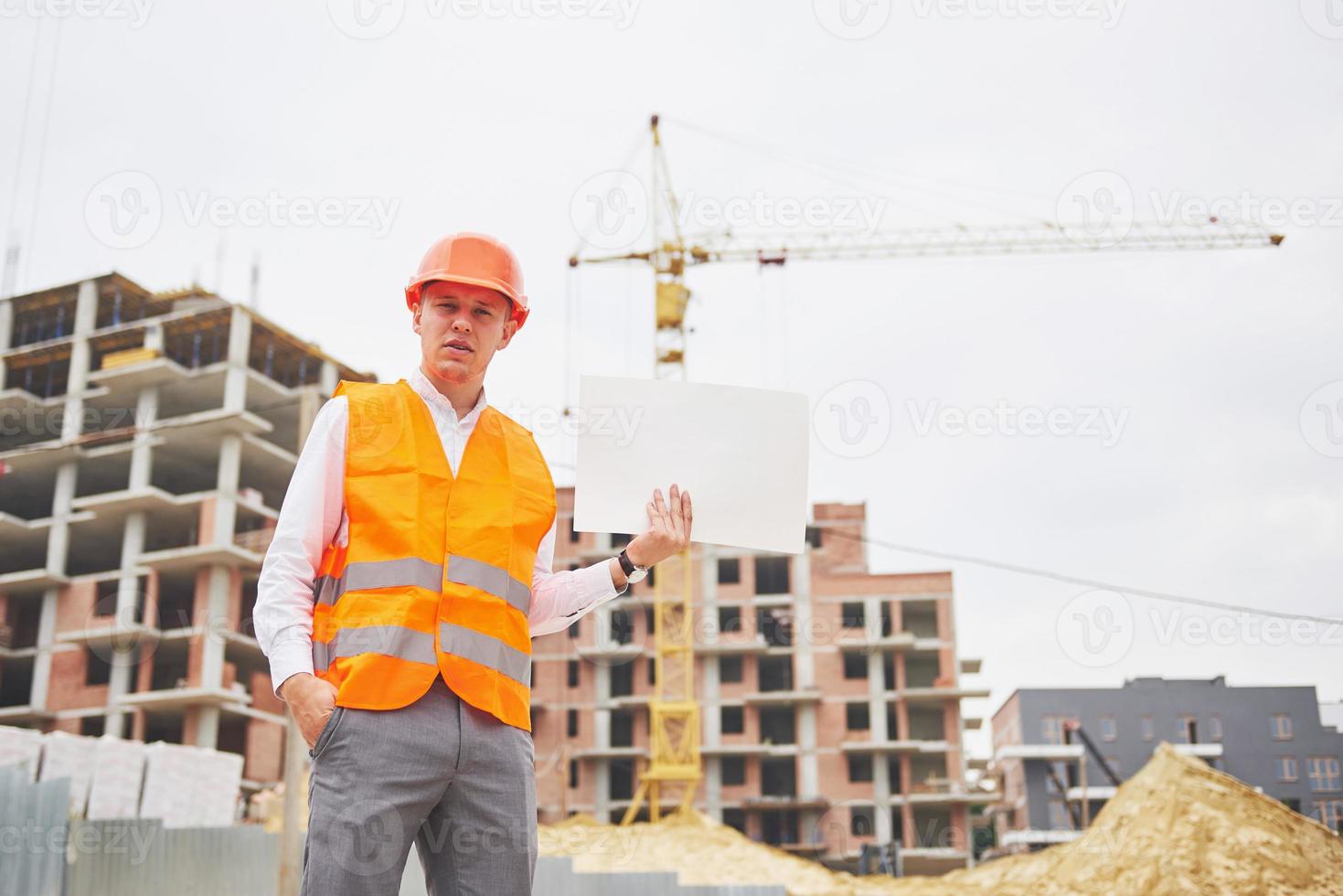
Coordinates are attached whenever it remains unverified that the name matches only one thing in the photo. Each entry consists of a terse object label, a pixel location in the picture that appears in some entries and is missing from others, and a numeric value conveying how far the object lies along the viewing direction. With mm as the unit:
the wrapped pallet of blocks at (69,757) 22375
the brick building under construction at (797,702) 52656
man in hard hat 2336
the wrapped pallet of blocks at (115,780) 23328
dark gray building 65750
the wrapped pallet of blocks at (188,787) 24062
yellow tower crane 50500
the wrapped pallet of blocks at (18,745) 19203
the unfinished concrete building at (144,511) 44125
